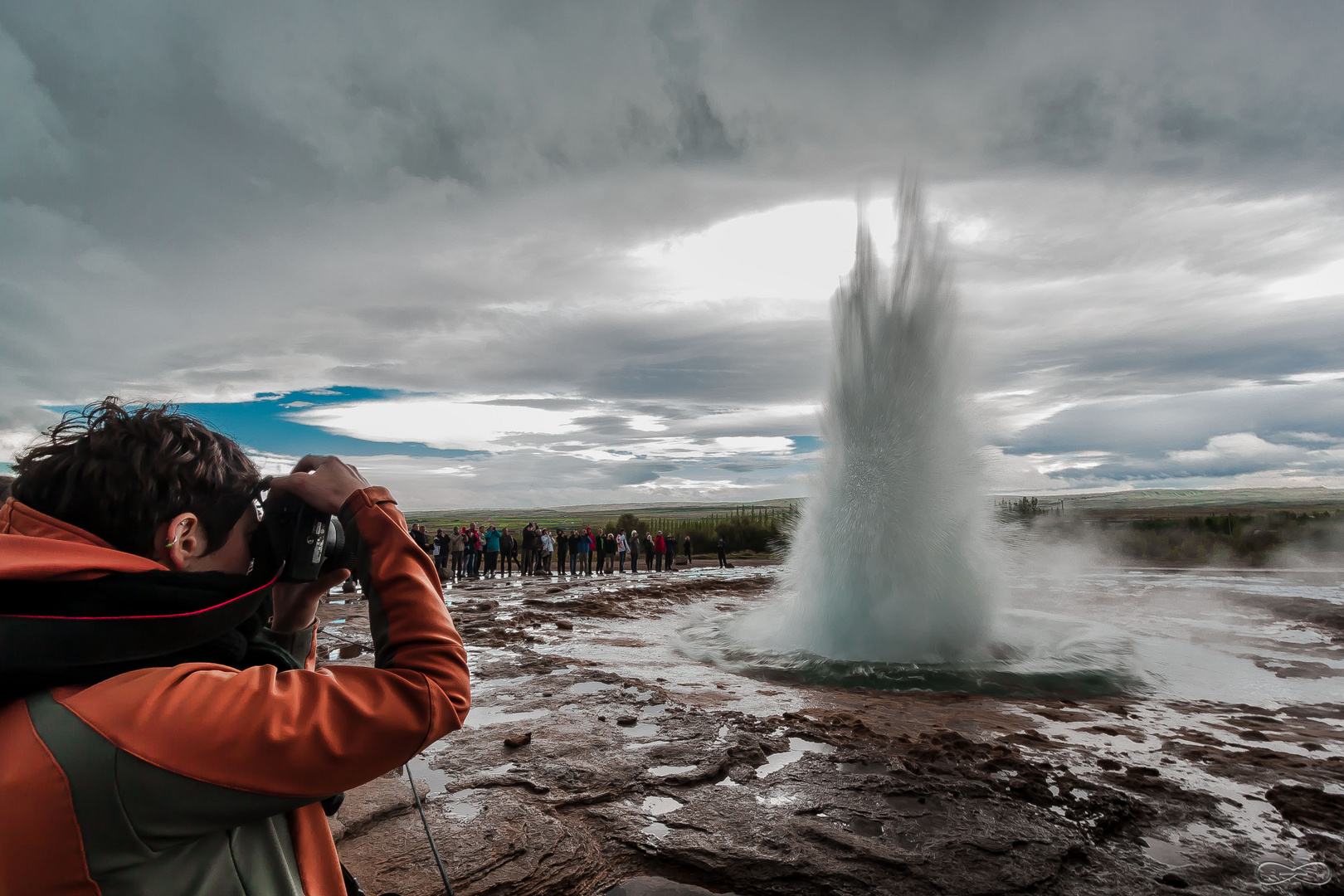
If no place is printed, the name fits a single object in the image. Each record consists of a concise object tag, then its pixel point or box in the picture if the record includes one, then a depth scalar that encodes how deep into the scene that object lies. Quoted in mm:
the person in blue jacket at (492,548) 22250
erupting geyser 9711
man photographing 936
